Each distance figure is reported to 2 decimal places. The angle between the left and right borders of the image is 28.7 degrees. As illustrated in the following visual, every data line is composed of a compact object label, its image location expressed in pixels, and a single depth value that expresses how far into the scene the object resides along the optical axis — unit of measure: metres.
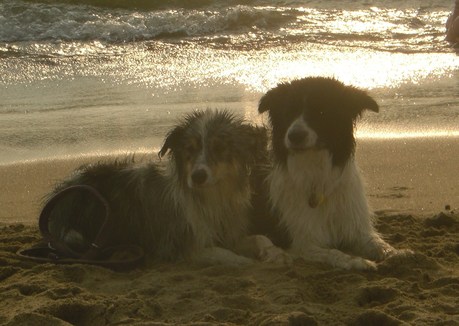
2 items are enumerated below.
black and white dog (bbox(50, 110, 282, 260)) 6.26
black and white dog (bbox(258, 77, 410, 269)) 6.14
